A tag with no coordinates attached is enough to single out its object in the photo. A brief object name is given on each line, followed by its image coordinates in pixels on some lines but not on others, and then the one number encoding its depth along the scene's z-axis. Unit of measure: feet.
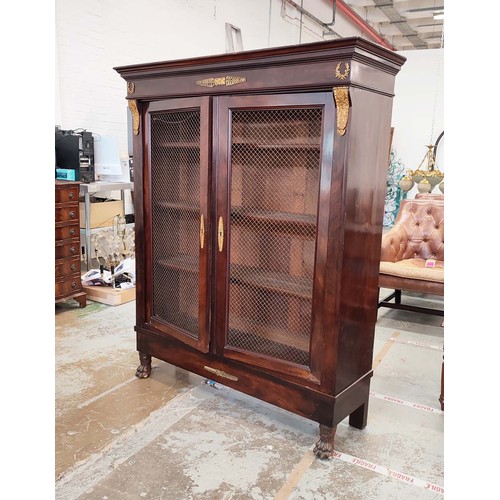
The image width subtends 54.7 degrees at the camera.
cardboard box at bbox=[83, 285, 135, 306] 14.25
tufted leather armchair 12.80
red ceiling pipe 26.99
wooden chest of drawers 12.91
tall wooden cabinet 6.61
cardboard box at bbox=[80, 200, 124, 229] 16.17
